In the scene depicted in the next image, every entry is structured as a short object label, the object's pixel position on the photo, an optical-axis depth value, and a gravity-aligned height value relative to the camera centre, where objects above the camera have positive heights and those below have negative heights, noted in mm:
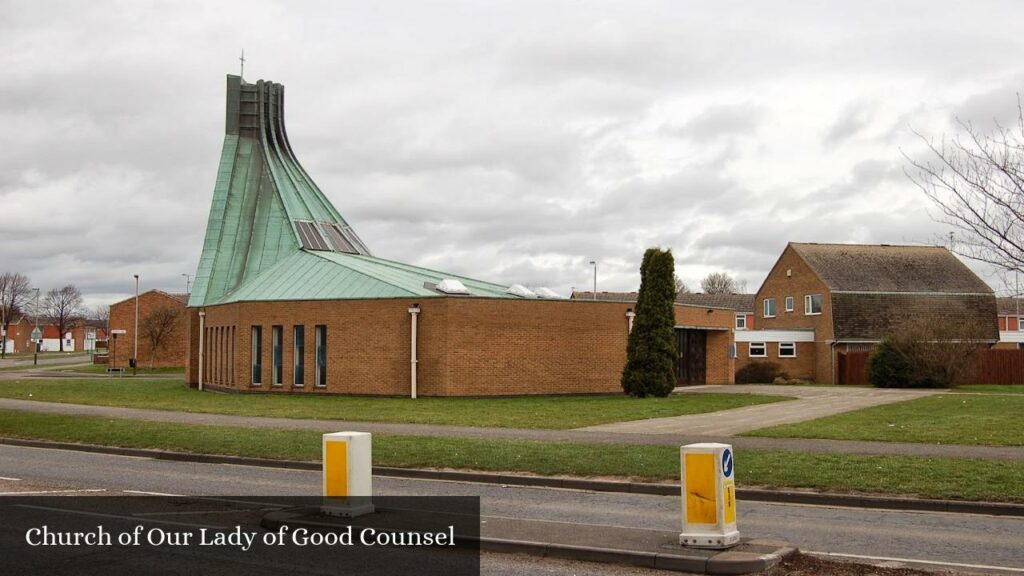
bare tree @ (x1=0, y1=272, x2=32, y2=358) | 111562 +6685
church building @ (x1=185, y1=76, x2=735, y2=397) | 32750 +634
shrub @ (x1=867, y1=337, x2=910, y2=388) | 40500 -1010
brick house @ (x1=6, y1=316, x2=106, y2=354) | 135875 +1964
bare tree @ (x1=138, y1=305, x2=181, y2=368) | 67062 +1517
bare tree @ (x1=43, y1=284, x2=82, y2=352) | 123831 +6156
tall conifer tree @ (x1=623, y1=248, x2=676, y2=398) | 32250 +75
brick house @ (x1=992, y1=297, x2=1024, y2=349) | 70750 +2144
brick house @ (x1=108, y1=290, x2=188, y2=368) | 70188 +960
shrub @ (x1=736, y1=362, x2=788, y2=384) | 52406 -1576
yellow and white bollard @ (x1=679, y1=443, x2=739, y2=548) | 8562 -1383
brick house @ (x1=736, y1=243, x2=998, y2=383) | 53250 +2494
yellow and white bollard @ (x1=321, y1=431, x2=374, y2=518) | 10086 -1370
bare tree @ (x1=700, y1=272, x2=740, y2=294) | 112188 +7127
